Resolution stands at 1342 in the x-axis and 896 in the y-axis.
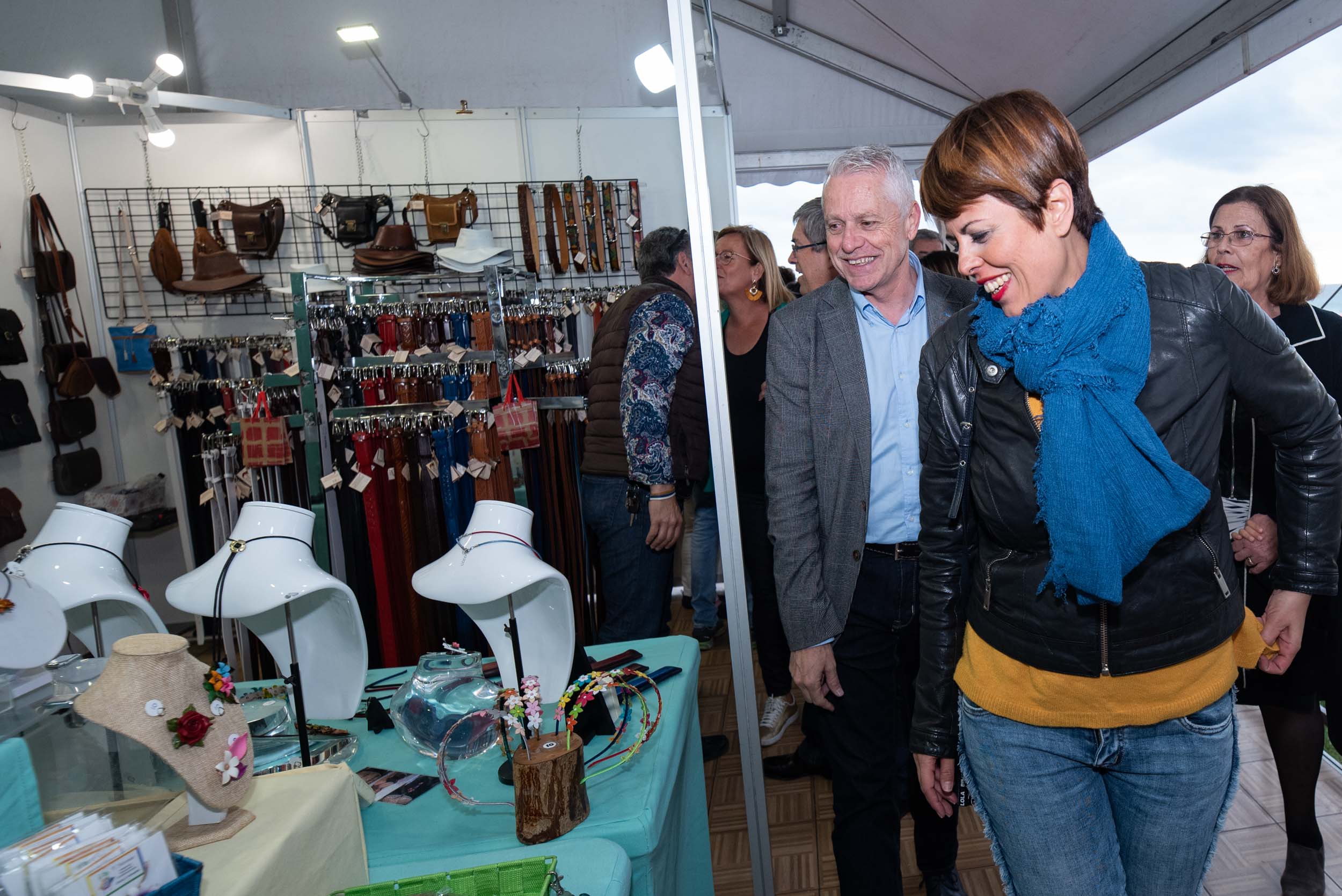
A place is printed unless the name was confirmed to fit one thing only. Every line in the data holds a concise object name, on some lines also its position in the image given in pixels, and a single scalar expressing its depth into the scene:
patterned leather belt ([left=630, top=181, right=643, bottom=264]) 4.45
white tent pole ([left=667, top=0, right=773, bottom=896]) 1.53
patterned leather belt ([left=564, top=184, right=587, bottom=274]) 4.36
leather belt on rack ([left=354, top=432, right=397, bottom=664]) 3.19
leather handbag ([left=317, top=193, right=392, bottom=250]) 4.20
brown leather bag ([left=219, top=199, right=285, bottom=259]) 4.24
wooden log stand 1.20
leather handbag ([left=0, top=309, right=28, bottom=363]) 3.86
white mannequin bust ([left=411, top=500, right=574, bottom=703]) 1.43
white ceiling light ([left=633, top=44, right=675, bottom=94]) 4.33
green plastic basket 0.98
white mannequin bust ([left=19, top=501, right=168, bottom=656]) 1.41
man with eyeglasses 2.50
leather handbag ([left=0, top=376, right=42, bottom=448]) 3.84
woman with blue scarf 0.99
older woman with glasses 1.83
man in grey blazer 1.58
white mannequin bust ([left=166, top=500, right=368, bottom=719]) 1.39
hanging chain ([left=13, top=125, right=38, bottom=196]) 4.16
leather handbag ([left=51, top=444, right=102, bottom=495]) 4.17
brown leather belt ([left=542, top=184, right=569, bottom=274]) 4.32
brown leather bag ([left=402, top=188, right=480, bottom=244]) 4.23
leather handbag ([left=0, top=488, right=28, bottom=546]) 3.67
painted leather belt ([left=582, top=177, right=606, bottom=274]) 4.41
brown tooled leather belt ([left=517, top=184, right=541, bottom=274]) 4.32
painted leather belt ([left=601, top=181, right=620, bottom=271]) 4.42
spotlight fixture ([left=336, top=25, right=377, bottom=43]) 4.79
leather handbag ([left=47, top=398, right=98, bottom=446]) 4.14
